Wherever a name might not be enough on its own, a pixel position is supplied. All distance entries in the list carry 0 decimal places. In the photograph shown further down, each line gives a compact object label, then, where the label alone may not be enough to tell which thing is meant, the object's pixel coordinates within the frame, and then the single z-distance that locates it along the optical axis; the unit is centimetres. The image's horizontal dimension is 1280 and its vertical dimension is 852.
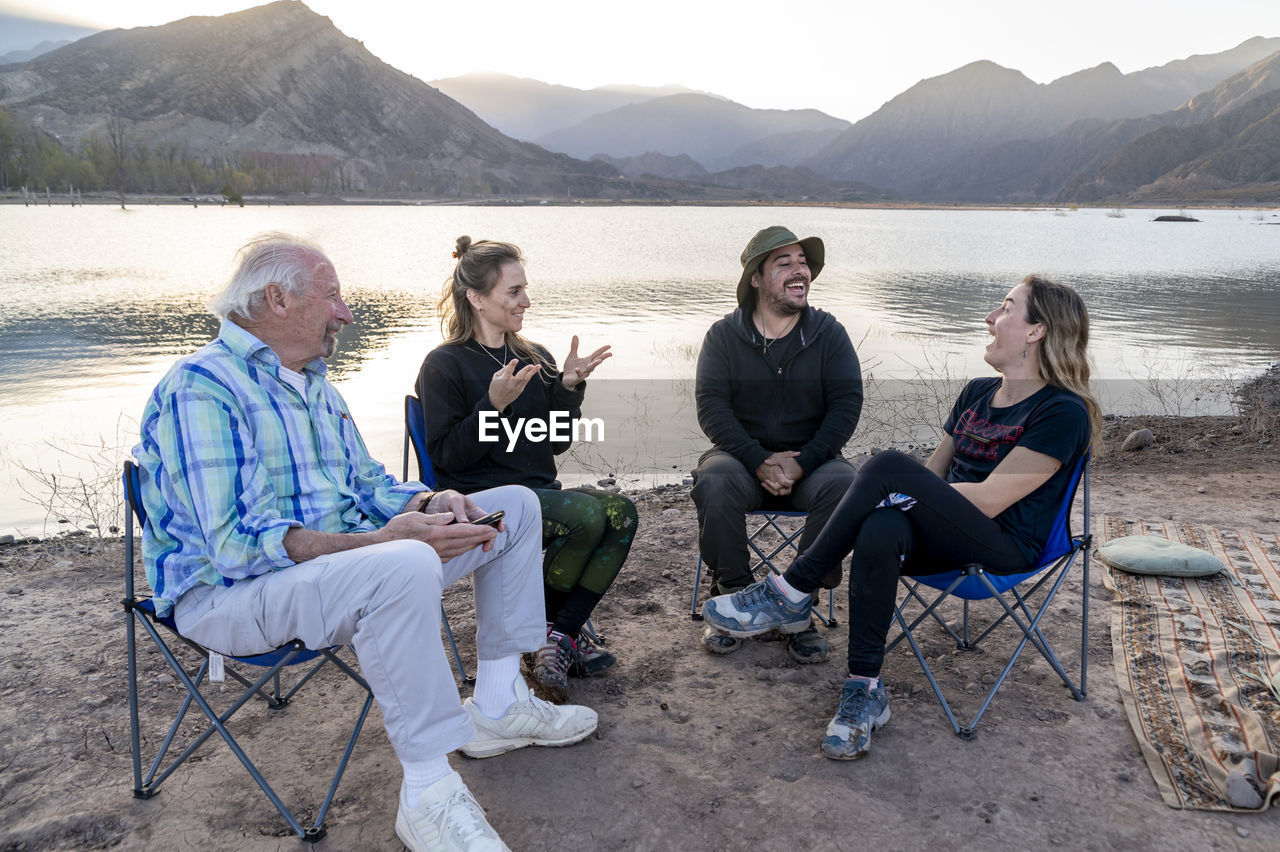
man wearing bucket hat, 373
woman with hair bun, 324
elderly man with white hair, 220
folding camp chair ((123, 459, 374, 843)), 235
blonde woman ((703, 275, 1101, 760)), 289
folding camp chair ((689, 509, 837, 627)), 379
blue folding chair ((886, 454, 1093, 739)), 293
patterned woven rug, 257
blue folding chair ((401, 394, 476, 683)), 341
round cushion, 412
